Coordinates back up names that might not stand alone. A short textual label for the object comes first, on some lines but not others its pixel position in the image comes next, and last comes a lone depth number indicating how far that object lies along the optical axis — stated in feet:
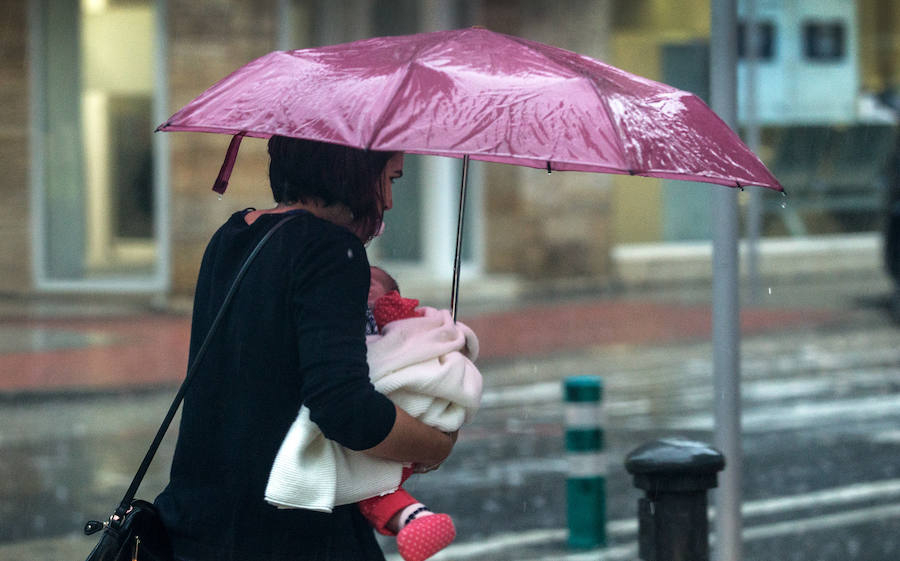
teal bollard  41.98
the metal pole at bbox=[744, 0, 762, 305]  109.40
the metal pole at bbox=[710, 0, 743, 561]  32.04
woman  17.57
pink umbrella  18.57
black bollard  27.37
